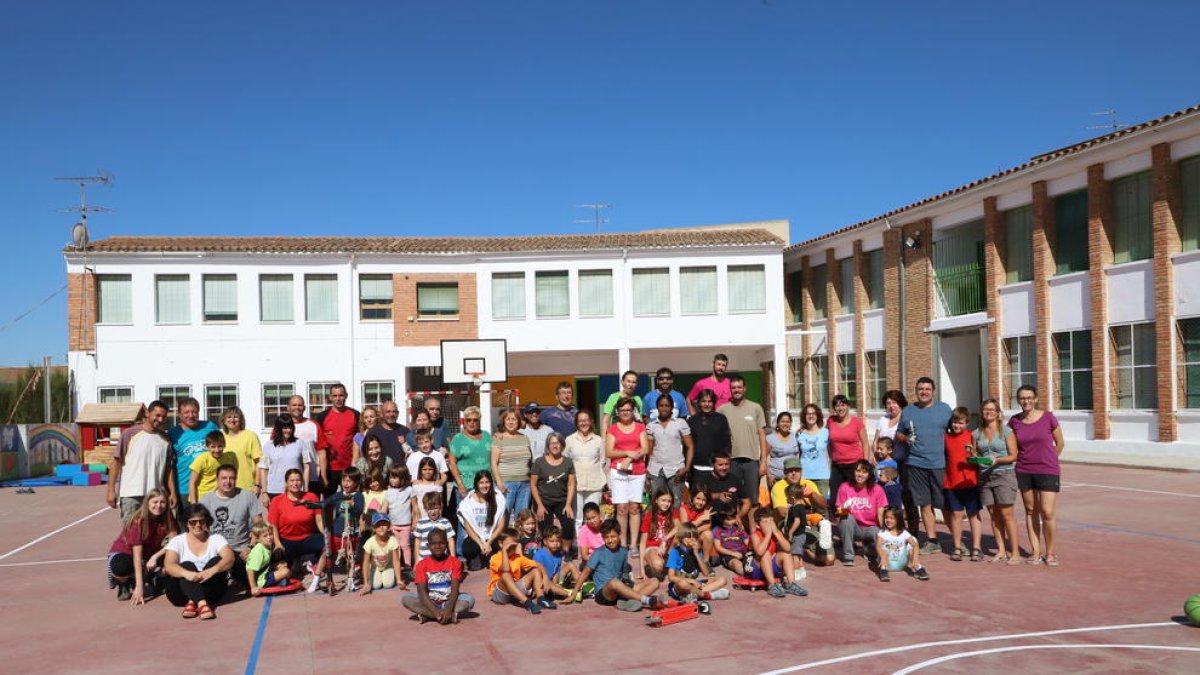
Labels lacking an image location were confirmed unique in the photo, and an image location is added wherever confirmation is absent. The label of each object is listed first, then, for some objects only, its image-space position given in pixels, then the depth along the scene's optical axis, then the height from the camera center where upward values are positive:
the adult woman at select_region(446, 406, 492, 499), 11.24 -0.96
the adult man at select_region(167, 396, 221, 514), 10.65 -0.72
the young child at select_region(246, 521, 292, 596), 9.77 -1.91
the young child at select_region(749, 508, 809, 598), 9.47 -1.86
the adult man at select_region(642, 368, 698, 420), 11.35 -0.37
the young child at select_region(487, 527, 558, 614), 8.98 -1.94
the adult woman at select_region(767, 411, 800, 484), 11.28 -0.95
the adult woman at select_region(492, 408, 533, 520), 11.16 -1.11
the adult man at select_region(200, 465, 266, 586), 9.89 -1.38
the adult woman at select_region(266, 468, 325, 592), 10.14 -1.58
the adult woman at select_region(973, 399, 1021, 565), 10.47 -1.25
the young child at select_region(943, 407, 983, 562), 10.68 -1.32
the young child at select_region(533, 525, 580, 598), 9.34 -1.84
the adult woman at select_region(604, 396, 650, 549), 10.84 -1.09
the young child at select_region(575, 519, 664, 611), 8.82 -1.95
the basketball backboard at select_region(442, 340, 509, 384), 30.48 +0.35
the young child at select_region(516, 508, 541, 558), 9.69 -1.63
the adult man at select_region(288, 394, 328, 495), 11.35 -0.77
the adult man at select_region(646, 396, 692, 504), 11.00 -0.95
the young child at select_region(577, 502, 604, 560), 9.98 -1.70
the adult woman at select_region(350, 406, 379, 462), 11.50 -0.59
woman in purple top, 10.20 -1.07
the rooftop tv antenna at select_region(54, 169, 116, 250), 30.39 +4.56
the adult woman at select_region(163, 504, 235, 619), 9.00 -1.77
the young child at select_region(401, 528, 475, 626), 8.54 -1.89
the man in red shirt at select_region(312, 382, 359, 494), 11.68 -0.72
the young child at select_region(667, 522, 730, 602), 8.85 -1.97
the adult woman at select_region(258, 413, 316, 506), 10.84 -0.92
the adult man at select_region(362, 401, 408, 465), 11.30 -0.73
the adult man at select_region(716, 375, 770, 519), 11.24 -0.84
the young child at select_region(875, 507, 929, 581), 10.11 -1.90
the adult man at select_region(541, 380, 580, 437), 12.45 -0.61
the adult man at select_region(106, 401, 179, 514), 9.95 -0.87
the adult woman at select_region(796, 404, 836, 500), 11.11 -0.94
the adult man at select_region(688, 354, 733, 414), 11.56 -0.21
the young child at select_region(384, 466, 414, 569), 10.50 -1.48
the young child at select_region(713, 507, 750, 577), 10.04 -1.83
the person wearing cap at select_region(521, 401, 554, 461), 11.65 -0.73
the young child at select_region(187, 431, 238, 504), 10.27 -0.95
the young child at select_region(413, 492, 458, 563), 9.80 -1.55
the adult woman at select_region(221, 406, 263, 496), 10.76 -0.79
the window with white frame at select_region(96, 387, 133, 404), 29.75 -0.48
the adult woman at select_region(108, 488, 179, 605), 9.59 -1.69
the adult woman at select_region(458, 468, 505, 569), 10.50 -1.55
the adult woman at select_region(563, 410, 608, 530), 11.30 -1.06
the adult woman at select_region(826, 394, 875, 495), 11.11 -0.90
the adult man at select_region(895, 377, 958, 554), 10.84 -0.96
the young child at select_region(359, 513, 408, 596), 10.02 -1.90
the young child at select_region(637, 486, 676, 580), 9.41 -1.69
